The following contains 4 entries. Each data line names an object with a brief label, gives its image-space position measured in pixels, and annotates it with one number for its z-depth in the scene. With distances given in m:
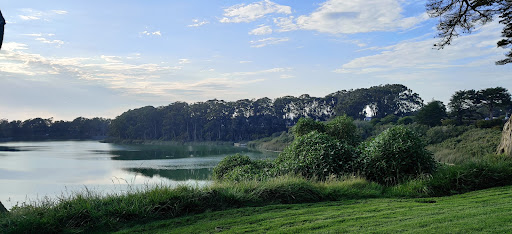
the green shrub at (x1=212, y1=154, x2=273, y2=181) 10.35
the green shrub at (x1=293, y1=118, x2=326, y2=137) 14.54
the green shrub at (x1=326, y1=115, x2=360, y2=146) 14.64
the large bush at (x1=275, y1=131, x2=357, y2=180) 9.39
